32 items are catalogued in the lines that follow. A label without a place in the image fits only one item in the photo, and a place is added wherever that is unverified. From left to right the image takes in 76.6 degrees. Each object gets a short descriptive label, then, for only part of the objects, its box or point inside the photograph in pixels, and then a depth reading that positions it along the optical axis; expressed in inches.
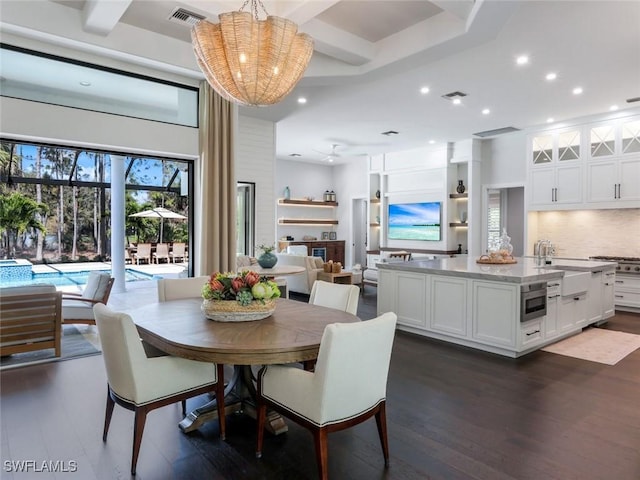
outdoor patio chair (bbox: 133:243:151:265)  340.2
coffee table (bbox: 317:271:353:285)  285.4
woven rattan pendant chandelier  96.7
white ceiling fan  369.0
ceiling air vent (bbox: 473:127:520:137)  305.4
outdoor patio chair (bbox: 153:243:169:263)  337.7
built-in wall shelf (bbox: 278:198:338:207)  420.8
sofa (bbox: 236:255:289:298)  246.2
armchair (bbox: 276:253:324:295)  286.9
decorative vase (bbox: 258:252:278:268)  205.3
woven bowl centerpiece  96.6
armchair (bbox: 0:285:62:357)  148.9
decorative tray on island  196.3
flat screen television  366.3
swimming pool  237.8
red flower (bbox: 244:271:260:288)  99.0
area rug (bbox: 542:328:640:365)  162.4
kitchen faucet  198.3
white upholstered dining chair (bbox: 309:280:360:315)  118.3
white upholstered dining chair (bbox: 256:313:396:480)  74.1
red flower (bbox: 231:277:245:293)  97.8
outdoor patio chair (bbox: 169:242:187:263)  325.9
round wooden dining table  77.9
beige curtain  194.2
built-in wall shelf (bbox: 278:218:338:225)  423.8
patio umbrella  321.7
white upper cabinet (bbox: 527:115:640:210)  251.6
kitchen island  158.1
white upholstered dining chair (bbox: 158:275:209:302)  133.2
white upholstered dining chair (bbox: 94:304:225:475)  82.9
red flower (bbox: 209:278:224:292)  98.9
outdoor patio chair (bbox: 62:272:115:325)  183.8
